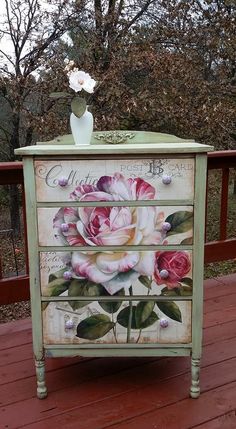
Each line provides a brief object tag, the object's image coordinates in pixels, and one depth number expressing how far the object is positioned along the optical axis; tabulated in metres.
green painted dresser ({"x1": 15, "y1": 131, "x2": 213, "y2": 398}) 1.44
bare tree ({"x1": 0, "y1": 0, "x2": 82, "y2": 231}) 6.27
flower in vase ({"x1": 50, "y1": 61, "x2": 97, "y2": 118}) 1.62
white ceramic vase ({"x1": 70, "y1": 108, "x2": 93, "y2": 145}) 1.65
